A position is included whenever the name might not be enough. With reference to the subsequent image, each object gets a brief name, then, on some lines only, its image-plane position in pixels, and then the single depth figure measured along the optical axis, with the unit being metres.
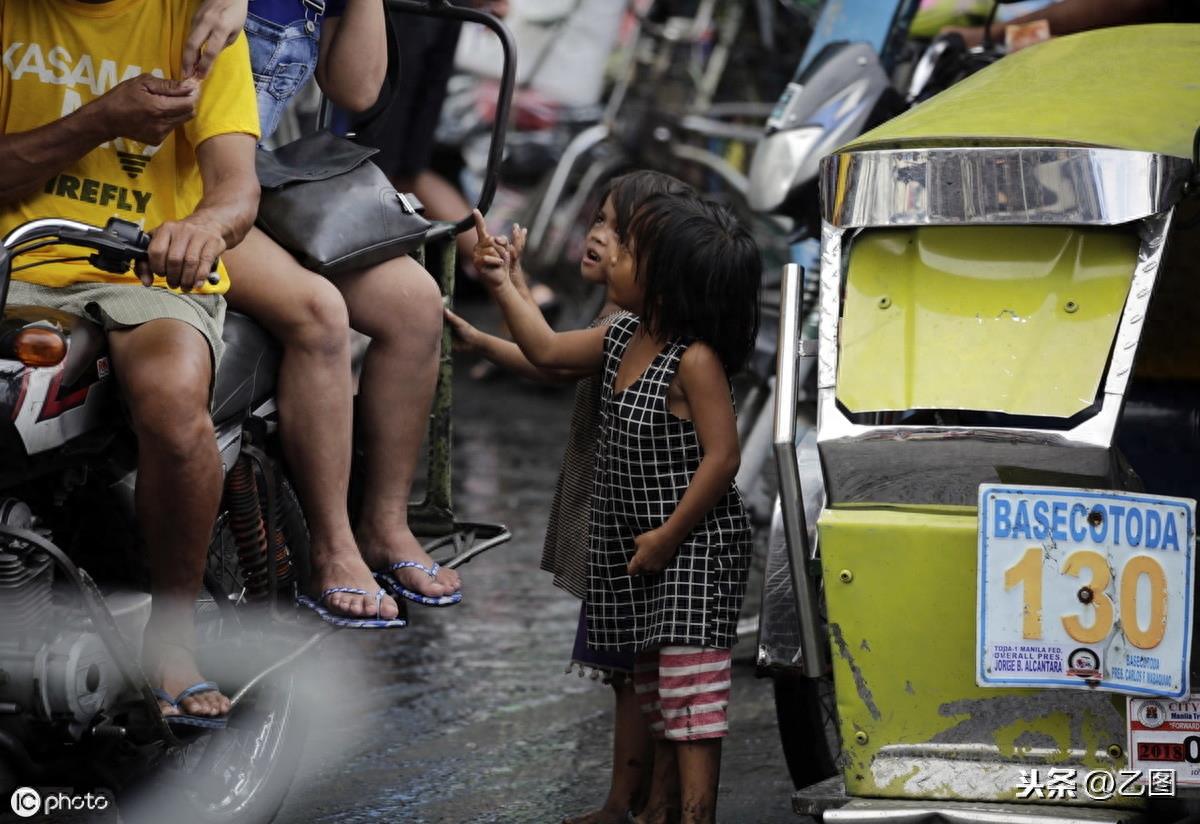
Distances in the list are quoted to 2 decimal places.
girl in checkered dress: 7.19
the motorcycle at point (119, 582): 6.06
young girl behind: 7.69
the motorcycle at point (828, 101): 10.60
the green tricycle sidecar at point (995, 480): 5.80
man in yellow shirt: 6.49
